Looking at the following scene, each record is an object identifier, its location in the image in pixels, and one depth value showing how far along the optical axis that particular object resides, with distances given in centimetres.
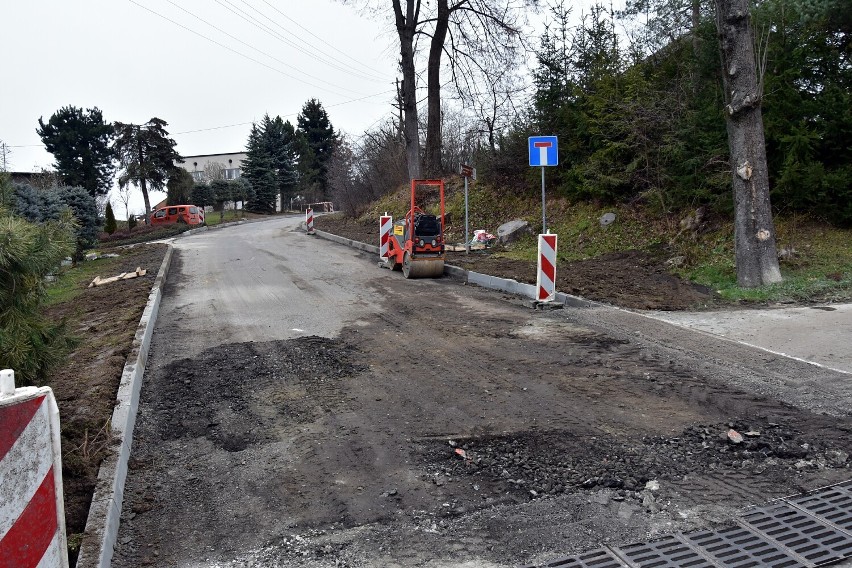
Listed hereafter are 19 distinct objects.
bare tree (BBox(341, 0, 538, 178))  2298
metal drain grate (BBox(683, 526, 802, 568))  336
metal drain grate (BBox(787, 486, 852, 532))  371
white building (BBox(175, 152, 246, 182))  8388
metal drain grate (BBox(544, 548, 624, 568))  340
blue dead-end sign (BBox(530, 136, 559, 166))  1134
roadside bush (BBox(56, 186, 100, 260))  2458
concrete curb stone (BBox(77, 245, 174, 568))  345
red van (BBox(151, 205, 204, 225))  4391
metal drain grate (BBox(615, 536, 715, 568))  337
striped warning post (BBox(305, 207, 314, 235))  2948
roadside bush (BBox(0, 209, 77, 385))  449
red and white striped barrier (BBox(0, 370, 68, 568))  227
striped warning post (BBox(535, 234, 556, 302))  1013
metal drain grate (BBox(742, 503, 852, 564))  343
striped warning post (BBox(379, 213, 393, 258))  1816
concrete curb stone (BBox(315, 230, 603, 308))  1033
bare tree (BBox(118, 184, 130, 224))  5216
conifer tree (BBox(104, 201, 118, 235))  4345
